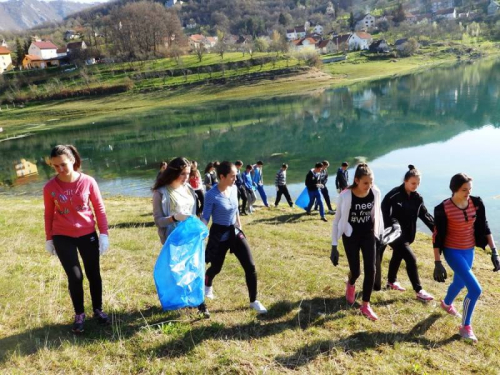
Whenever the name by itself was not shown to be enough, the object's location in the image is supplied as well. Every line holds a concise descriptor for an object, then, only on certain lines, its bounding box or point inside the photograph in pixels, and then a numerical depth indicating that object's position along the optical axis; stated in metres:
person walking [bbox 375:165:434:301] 6.06
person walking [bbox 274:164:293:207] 15.52
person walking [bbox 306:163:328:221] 13.73
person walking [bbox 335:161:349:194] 13.98
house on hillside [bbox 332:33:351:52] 124.14
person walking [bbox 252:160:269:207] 15.73
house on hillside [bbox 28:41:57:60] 132.25
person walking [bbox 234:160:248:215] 14.46
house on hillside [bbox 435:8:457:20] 174.50
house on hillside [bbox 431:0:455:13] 195.05
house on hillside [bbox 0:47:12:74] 127.34
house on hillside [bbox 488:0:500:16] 154.44
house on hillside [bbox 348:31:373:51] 130.57
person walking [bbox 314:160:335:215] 14.20
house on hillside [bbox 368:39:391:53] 114.04
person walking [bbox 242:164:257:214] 14.59
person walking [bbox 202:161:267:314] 5.37
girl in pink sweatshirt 4.55
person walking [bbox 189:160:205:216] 11.74
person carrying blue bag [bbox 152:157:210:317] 5.04
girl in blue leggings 5.11
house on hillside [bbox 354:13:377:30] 176.21
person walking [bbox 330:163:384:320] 5.24
